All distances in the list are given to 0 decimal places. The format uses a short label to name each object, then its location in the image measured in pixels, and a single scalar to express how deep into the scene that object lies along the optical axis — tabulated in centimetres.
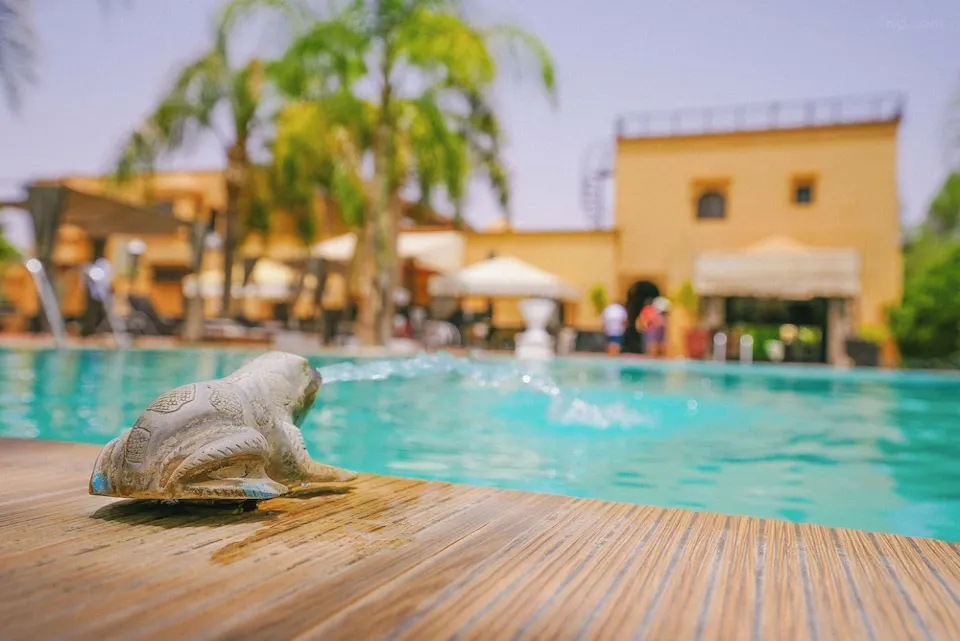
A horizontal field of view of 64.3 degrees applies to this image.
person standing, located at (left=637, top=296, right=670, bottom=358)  1845
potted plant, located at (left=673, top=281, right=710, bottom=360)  1795
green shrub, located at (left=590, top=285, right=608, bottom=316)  2083
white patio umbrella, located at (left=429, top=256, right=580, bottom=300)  1753
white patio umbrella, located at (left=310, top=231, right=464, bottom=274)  1950
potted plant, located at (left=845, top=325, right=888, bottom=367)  1577
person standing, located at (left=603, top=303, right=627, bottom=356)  1805
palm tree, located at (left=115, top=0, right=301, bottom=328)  1811
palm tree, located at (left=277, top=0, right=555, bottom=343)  1478
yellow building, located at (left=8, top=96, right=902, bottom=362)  1892
